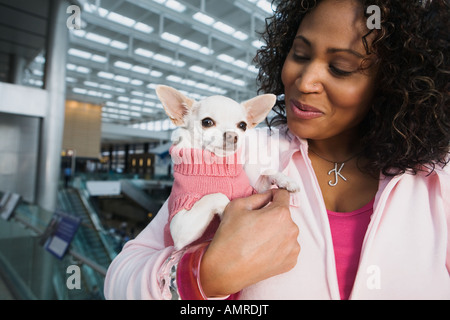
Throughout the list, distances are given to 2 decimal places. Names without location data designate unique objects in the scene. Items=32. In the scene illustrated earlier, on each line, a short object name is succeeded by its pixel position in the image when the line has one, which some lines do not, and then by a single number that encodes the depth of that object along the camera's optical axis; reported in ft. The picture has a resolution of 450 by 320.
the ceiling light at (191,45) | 22.88
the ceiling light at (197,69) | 31.14
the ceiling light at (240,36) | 22.06
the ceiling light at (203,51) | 24.68
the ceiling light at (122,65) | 32.99
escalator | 9.39
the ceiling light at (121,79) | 35.52
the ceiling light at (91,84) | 37.46
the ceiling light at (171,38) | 20.28
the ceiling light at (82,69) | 33.56
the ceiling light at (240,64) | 28.32
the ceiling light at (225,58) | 28.07
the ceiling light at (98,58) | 30.59
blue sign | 7.28
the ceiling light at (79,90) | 41.42
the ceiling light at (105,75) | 34.85
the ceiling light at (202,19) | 14.84
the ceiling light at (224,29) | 16.92
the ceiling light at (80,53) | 26.01
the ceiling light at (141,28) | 20.53
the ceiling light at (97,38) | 22.15
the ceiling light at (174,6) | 14.56
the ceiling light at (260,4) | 8.19
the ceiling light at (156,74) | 33.73
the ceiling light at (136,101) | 38.34
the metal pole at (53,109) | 13.76
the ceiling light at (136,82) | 34.24
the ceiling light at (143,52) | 27.89
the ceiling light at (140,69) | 31.55
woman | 1.86
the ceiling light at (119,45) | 26.49
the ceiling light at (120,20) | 16.72
